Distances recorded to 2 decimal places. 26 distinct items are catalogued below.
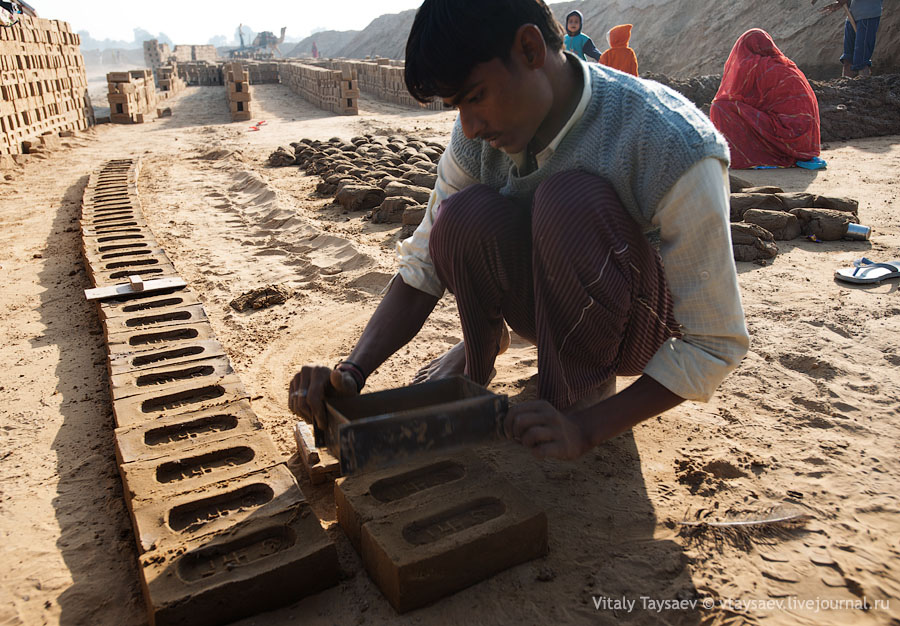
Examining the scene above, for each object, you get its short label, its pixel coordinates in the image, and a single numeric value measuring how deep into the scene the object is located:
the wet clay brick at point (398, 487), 1.67
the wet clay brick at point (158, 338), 2.68
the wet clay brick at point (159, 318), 2.92
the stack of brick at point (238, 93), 14.66
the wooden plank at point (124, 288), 3.22
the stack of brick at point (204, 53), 50.54
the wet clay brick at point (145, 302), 3.08
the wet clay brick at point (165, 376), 2.33
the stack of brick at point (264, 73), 24.77
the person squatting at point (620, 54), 8.82
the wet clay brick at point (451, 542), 1.47
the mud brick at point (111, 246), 3.99
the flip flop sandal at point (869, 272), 3.43
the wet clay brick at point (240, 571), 1.42
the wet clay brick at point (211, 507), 1.62
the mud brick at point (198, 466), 1.80
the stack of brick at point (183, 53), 48.17
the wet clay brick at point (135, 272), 3.46
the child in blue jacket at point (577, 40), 8.55
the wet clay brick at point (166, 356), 2.51
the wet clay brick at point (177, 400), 2.16
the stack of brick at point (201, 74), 27.19
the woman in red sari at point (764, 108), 6.78
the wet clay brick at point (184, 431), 1.96
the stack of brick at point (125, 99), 14.37
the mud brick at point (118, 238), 4.15
